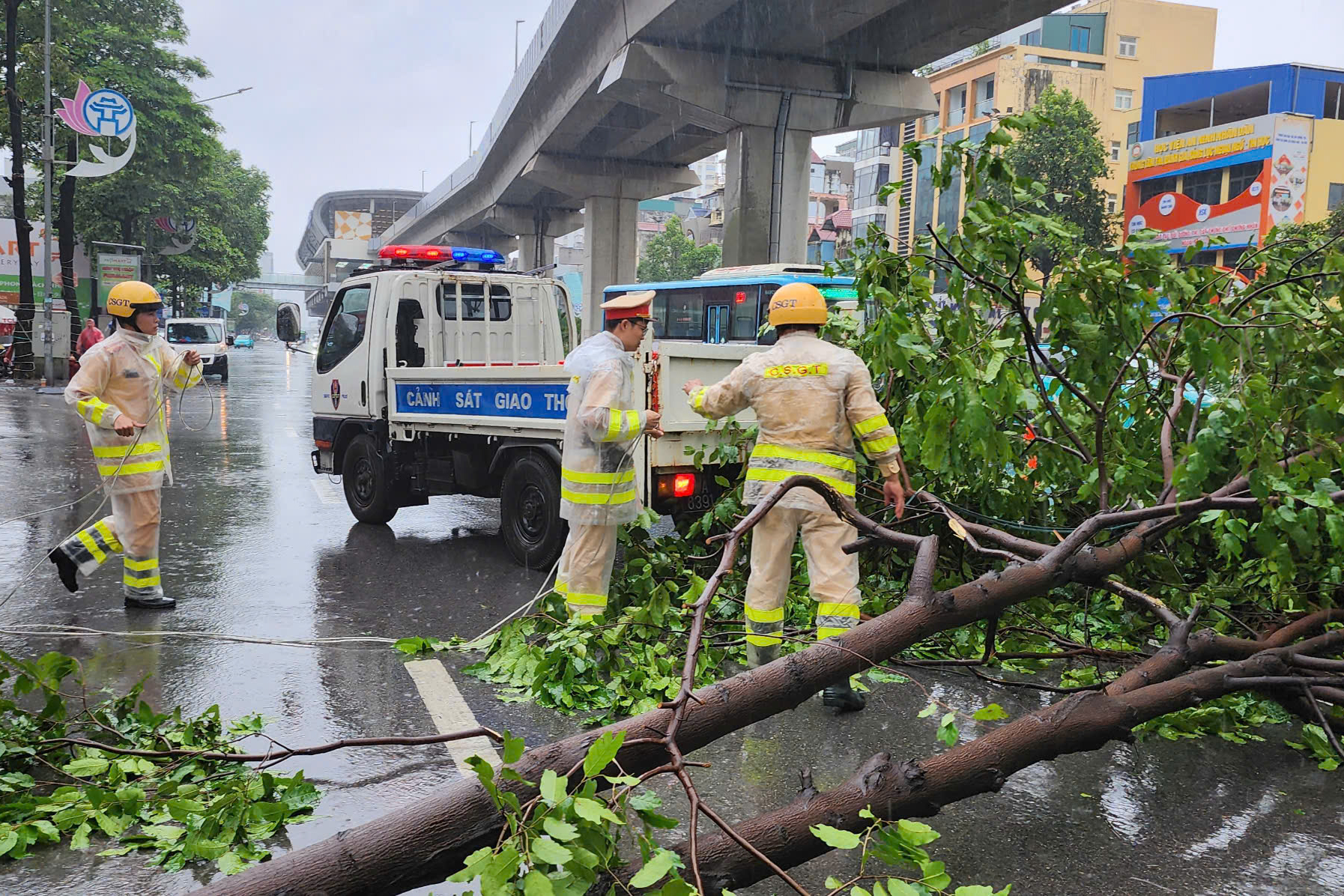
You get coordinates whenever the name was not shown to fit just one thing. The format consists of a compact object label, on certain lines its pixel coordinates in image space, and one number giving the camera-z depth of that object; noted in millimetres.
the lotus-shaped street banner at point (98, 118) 25453
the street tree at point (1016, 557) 2650
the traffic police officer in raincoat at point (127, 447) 6473
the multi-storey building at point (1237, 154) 39812
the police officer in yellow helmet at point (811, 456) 5109
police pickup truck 7156
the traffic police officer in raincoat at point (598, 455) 5887
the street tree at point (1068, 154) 42469
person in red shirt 24442
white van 33844
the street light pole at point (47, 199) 27109
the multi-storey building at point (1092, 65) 58625
